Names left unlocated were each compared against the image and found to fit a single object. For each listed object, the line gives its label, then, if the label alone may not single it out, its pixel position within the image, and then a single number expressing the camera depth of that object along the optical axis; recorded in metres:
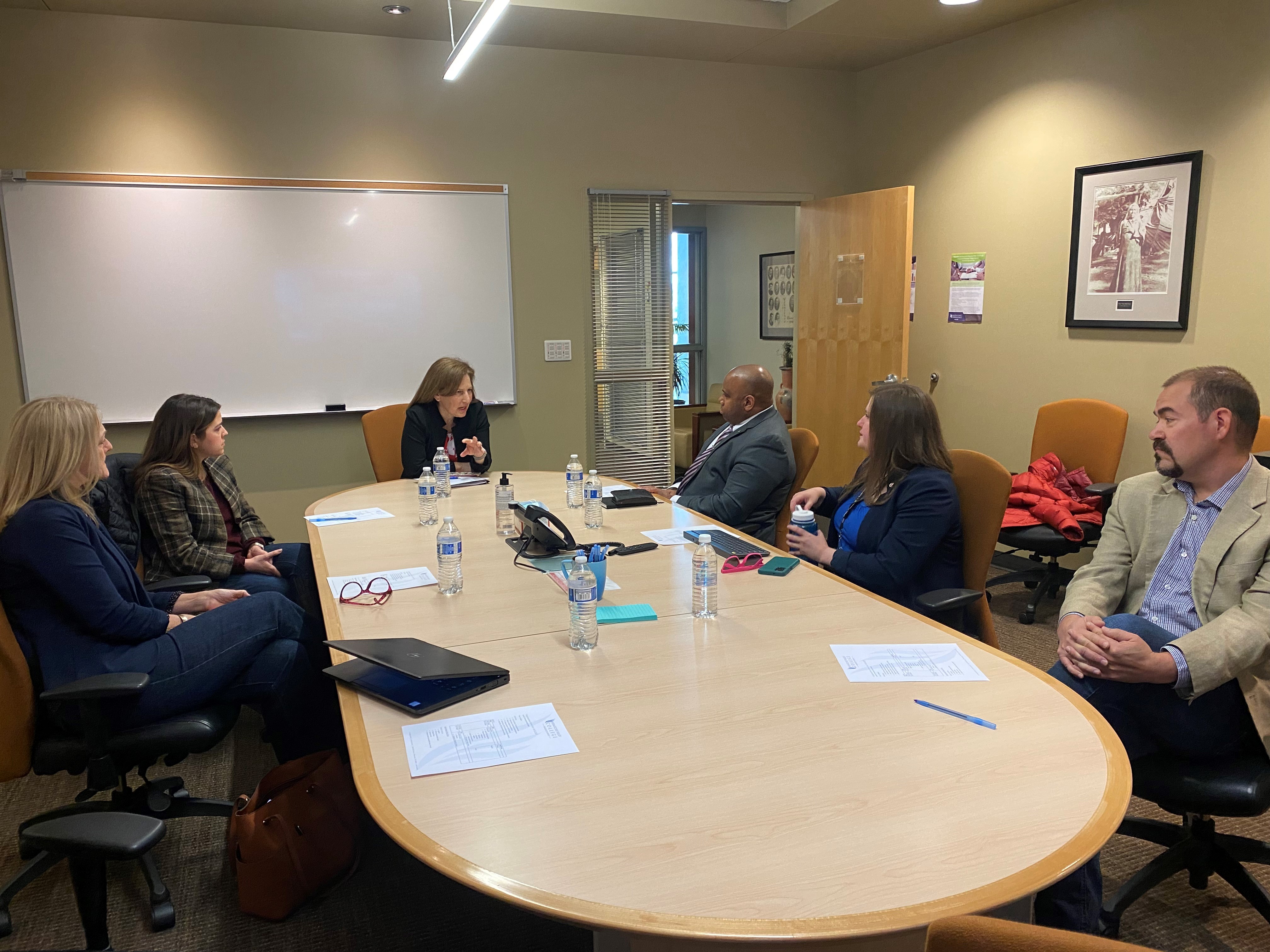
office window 8.99
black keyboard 2.62
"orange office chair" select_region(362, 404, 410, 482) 4.39
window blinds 5.18
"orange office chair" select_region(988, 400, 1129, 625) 3.99
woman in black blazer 4.20
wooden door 5.00
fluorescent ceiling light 3.11
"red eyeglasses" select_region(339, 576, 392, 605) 2.23
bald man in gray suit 3.22
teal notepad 2.05
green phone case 2.43
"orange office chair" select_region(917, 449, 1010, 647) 2.35
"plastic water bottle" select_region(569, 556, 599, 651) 1.85
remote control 2.69
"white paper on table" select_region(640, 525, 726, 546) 2.82
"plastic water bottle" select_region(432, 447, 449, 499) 3.70
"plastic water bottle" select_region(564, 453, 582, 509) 3.46
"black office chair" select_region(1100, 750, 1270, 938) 1.76
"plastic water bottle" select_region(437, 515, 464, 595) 2.29
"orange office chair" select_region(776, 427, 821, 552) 3.39
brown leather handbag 2.02
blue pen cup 2.22
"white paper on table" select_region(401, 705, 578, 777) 1.40
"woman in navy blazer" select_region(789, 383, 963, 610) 2.44
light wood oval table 1.06
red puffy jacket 3.97
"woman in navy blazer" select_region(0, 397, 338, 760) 1.99
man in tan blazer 1.80
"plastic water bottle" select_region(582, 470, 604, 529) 3.00
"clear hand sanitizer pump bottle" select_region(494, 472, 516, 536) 3.04
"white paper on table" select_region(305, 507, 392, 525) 3.27
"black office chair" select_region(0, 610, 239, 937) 1.88
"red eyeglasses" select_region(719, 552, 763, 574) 2.48
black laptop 1.62
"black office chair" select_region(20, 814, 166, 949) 1.21
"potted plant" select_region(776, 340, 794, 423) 6.89
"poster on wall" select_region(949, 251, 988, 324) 4.92
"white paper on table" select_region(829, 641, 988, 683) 1.71
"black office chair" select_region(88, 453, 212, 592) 2.79
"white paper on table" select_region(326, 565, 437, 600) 2.37
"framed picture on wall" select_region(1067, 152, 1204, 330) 3.87
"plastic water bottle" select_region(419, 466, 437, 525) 3.19
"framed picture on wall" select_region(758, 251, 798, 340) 7.59
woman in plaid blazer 2.98
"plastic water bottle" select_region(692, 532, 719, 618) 2.07
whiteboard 4.23
